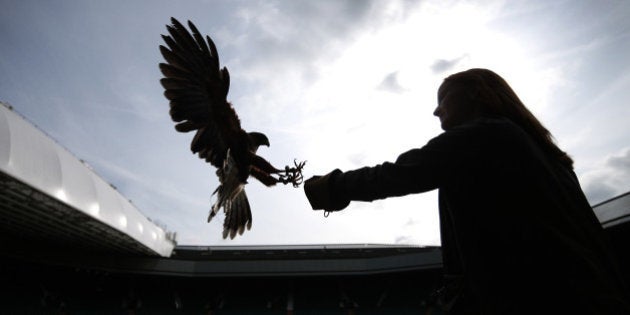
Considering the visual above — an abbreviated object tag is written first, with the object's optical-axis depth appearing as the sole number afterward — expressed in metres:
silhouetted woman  1.18
